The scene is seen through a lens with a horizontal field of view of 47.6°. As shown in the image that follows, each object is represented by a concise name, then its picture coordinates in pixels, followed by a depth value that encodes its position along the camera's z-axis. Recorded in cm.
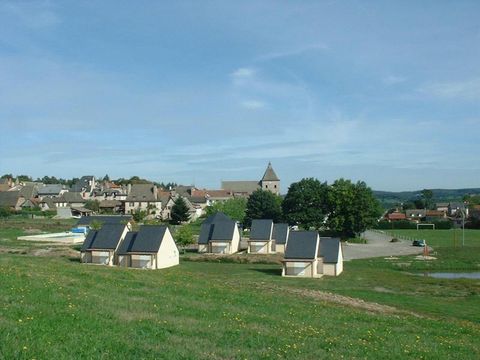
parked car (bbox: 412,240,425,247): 7871
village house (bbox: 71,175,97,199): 16838
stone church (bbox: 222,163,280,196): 17962
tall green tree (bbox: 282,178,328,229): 9150
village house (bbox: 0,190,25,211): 13725
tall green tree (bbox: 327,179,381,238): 8594
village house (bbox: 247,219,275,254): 6731
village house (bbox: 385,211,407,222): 16575
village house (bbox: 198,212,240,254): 6738
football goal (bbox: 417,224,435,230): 12462
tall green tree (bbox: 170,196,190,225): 11250
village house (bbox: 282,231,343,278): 4753
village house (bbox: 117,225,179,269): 5088
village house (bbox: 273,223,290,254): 6833
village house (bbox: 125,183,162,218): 14000
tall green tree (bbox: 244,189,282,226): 9850
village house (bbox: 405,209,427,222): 16900
